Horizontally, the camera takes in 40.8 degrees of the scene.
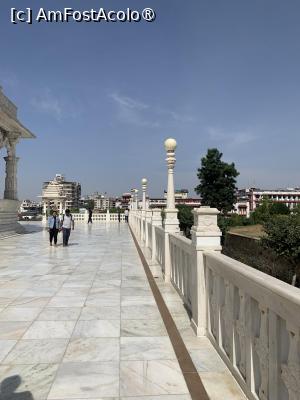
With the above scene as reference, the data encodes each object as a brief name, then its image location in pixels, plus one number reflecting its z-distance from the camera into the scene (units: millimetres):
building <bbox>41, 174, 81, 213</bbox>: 42125
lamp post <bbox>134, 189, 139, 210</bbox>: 33119
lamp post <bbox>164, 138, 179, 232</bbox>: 8484
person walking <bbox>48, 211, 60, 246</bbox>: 15807
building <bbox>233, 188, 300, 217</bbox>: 129238
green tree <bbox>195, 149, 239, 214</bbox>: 61719
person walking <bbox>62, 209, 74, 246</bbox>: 15836
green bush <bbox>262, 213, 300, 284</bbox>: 16688
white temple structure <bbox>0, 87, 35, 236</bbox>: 21367
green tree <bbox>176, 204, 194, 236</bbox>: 41406
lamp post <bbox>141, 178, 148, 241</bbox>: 17198
